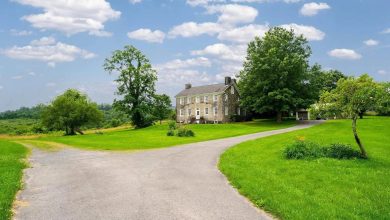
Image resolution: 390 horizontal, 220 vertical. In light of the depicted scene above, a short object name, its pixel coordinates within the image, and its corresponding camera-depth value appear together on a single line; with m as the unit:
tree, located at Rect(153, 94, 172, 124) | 74.81
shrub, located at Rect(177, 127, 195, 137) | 43.50
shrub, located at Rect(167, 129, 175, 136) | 45.81
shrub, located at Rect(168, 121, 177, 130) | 50.66
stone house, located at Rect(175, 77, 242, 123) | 73.88
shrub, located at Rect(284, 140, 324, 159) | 19.66
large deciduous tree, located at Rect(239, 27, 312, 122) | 62.17
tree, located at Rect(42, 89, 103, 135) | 64.50
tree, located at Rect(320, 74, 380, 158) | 18.45
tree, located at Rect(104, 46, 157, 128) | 72.12
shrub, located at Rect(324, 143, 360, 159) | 19.55
